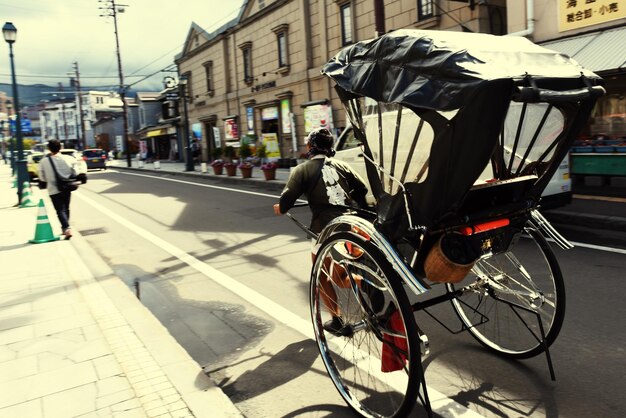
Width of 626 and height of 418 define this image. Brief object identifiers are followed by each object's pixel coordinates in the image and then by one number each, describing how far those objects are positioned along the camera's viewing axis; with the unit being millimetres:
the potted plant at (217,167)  24891
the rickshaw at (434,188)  2535
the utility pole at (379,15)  12484
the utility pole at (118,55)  42812
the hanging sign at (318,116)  22062
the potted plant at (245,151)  24094
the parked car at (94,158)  38094
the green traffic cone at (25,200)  15190
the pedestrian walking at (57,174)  8844
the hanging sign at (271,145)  26344
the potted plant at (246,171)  21328
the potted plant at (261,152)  23609
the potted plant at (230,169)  22812
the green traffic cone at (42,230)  9156
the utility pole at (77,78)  69738
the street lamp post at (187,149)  29719
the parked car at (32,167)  27998
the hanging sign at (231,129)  31656
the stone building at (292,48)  13982
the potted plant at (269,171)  19203
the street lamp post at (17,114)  15485
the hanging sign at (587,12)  11766
